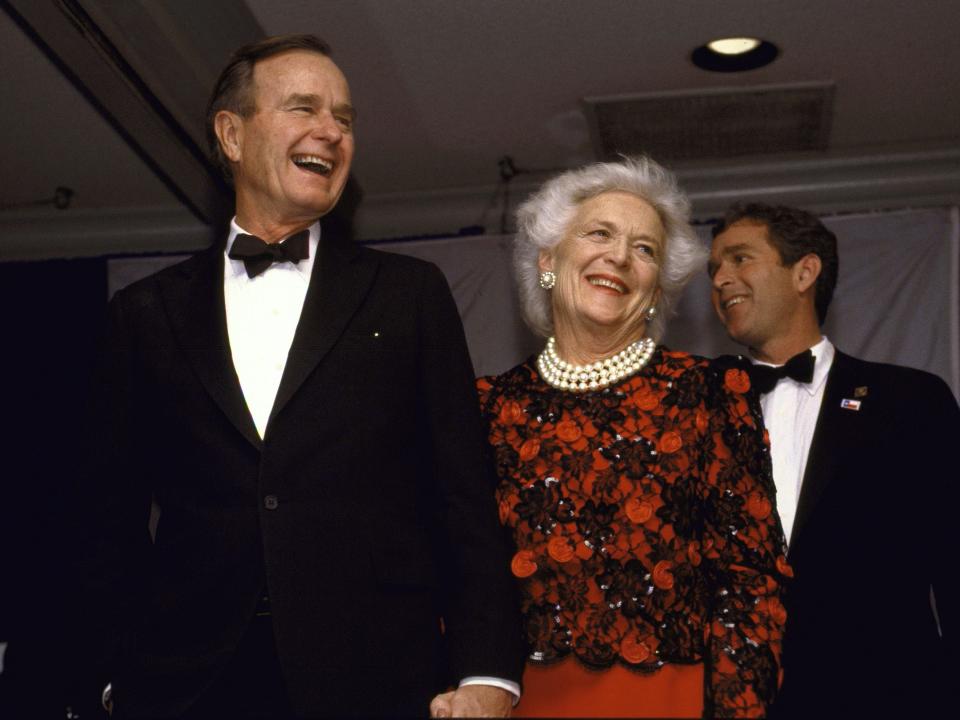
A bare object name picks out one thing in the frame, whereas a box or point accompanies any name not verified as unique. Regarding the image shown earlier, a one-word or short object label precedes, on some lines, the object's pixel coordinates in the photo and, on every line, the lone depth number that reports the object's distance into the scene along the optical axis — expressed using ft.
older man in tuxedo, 7.10
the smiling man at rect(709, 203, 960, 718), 10.01
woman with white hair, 8.07
